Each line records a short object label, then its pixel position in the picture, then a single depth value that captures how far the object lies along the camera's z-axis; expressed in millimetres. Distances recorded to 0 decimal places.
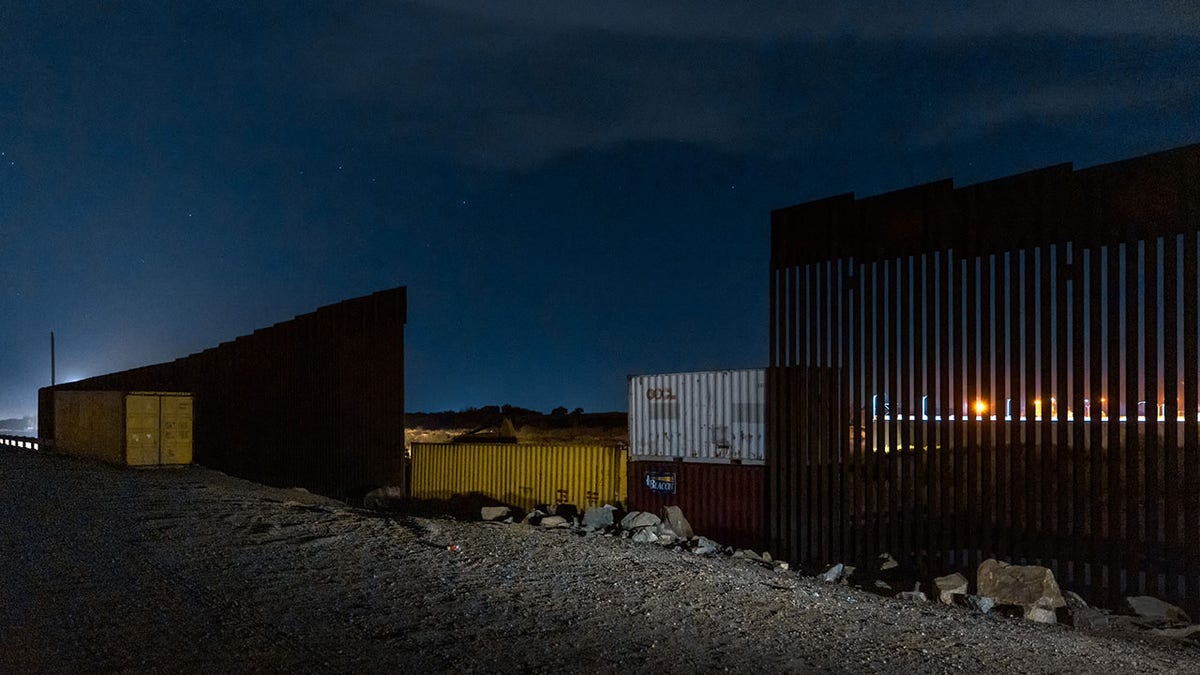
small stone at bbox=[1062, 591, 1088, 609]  13116
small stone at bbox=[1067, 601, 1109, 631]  12000
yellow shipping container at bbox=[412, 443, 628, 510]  22750
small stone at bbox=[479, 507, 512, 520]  20266
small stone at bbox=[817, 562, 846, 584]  15239
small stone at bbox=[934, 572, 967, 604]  13094
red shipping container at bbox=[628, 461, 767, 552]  19438
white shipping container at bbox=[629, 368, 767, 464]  19625
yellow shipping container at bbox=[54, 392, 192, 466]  26484
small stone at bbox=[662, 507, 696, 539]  19266
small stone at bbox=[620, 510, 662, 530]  18562
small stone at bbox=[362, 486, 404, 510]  28906
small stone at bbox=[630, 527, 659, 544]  16877
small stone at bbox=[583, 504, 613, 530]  19703
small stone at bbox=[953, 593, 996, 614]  12417
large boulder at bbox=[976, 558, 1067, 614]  12680
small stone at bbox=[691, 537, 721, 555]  15977
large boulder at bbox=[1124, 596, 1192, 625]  12729
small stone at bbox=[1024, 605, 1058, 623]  12133
